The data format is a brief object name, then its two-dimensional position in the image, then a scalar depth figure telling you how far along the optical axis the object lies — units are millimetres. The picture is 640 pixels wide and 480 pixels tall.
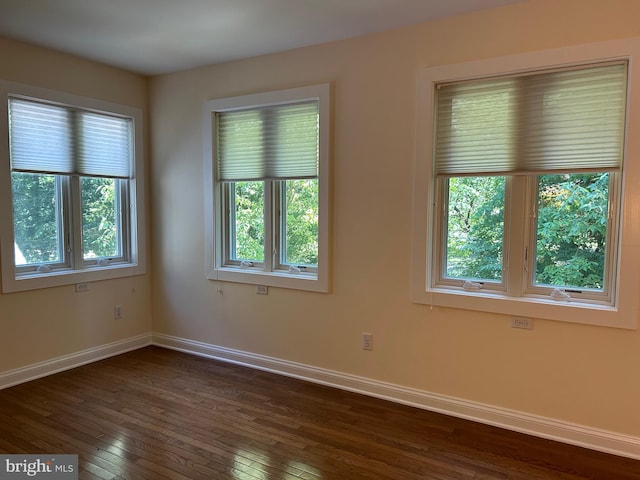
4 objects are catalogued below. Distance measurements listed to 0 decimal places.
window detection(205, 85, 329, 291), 3391
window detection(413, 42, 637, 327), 2480
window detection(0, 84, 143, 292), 3324
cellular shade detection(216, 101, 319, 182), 3433
